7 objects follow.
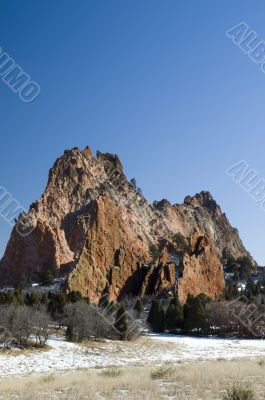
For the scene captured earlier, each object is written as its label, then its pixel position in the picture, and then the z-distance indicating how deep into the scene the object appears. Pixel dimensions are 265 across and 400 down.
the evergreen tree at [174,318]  74.44
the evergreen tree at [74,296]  81.56
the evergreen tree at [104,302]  76.68
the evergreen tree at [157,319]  76.00
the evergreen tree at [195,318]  71.31
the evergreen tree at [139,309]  78.92
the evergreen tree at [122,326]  59.68
